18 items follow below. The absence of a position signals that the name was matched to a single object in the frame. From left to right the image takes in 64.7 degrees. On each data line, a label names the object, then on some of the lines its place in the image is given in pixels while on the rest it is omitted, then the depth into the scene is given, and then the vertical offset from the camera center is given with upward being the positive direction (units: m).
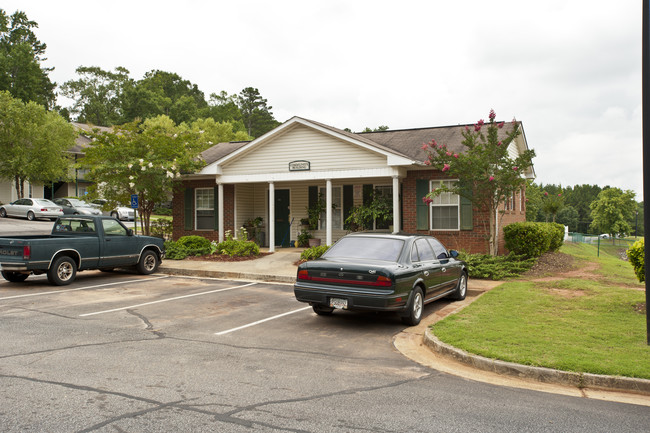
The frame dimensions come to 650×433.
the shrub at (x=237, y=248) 17.84 -1.15
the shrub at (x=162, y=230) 22.48 -0.63
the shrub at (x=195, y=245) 18.28 -1.06
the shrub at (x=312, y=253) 15.68 -1.17
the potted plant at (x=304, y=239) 20.44 -0.97
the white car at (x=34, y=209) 33.50 +0.52
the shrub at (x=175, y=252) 17.85 -1.28
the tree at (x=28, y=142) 36.12 +5.38
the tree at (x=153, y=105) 70.19 +15.58
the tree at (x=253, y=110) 93.31 +19.30
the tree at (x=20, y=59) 57.28 +17.94
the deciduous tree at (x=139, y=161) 18.11 +1.98
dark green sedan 7.90 -1.00
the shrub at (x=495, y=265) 13.91 -1.47
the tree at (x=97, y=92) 78.81 +19.14
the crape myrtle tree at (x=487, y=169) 14.27 +1.26
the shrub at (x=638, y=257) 8.85 -0.79
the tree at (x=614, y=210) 83.38 +0.36
